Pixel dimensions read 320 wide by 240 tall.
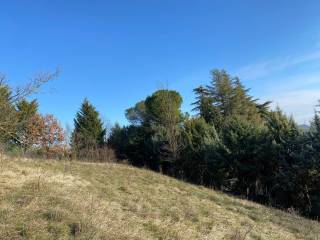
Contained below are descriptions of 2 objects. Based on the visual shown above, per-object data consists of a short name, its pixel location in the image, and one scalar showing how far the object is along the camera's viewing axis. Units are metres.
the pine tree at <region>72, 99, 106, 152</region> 24.37
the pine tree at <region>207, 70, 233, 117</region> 25.84
